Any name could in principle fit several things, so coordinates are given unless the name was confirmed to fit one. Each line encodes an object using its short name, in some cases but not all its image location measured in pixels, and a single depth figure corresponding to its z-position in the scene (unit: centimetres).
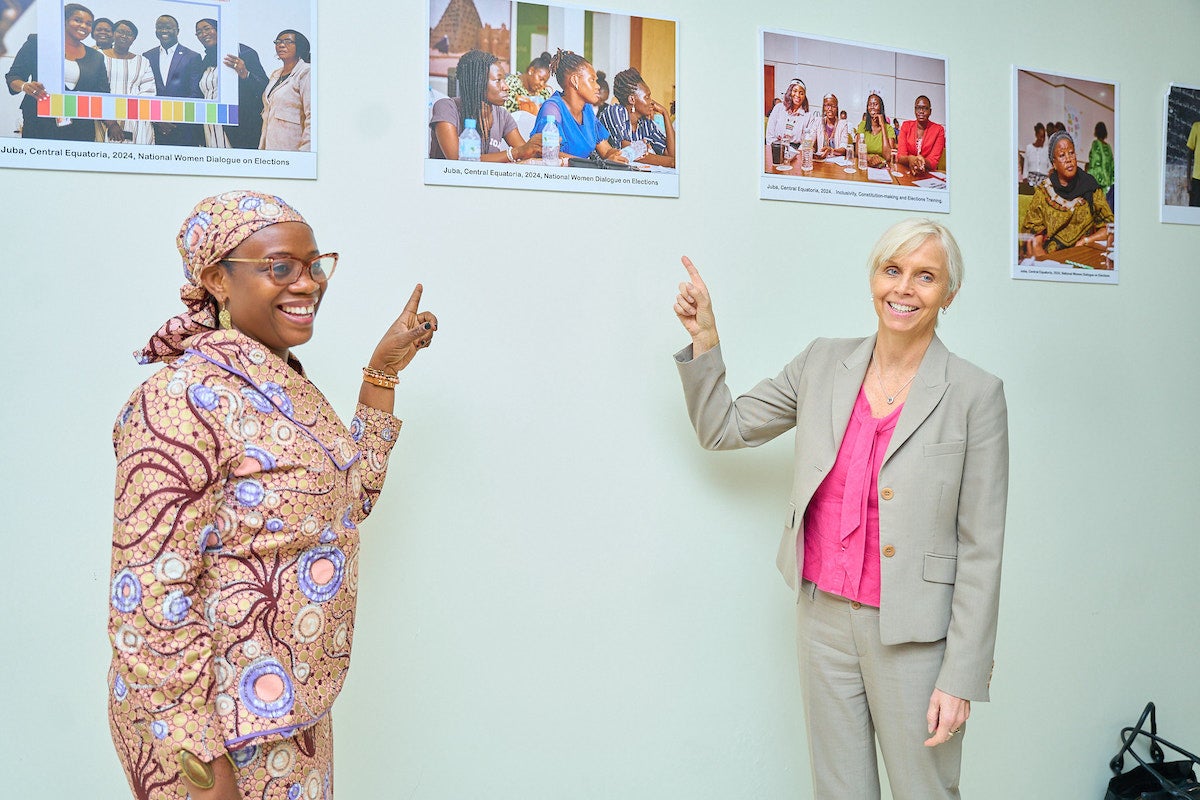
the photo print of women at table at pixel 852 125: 243
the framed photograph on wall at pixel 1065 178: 270
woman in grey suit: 180
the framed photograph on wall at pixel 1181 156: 288
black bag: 262
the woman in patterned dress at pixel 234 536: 122
